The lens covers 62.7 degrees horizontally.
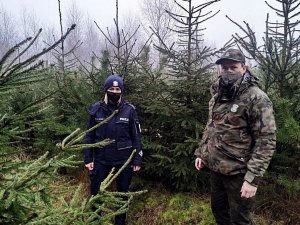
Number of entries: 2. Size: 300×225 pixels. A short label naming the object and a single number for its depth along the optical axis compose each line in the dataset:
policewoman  3.14
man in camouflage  2.21
